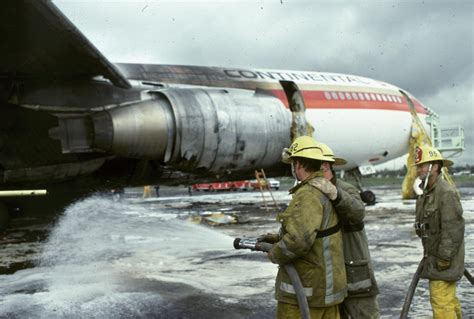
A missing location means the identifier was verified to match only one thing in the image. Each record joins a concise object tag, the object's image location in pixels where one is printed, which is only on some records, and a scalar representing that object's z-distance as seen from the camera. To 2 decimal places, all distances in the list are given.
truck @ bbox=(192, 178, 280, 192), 46.71
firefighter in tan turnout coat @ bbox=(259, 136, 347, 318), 3.61
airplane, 7.34
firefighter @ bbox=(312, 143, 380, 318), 4.11
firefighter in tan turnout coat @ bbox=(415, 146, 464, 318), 4.54
